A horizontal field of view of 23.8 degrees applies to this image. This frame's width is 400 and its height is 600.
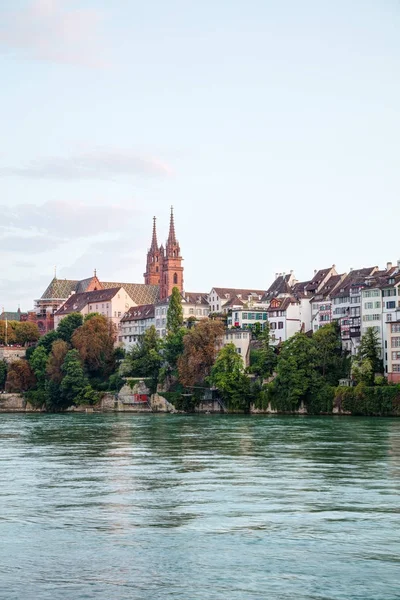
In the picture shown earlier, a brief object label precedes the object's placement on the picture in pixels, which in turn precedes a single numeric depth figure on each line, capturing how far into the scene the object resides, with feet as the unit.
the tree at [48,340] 556.92
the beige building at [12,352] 602.03
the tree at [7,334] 625.45
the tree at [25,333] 625.82
